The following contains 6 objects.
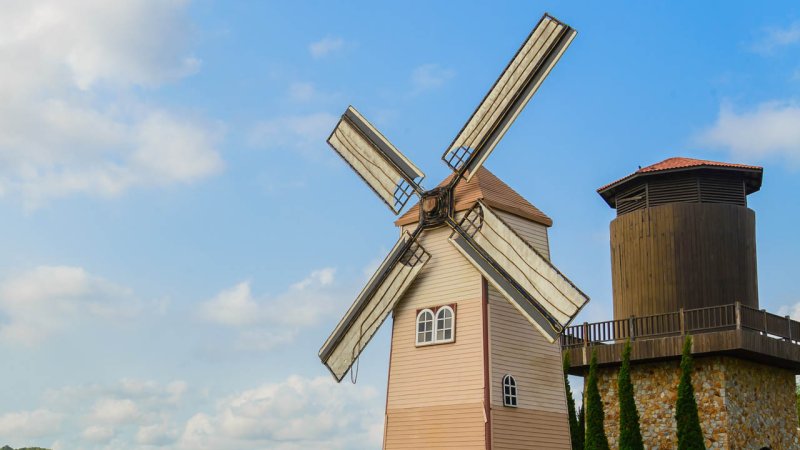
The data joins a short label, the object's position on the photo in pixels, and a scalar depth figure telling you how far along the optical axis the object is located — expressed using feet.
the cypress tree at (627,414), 77.20
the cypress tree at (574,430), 81.41
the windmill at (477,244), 58.18
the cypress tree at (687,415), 73.41
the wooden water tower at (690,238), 83.41
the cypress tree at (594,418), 79.66
